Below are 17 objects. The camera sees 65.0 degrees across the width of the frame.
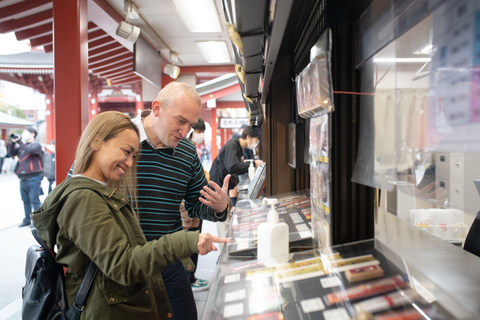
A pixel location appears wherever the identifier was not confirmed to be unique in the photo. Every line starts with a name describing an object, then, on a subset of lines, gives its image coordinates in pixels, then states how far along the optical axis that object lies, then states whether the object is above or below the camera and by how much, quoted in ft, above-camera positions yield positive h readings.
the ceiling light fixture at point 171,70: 20.89 +4.27
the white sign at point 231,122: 53.11 +3.51
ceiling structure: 13.21 +5.22
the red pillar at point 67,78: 10.64 +1.97
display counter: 2.92 -1.26
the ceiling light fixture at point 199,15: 12.87 +4.97
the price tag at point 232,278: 4.01 -1.42
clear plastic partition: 2.01 +0.24
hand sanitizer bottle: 4.49 -1.09
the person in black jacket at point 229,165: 14.24 -0.70
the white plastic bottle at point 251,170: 16.36 -1.02
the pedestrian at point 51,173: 24.64 -1.67
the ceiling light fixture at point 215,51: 19.21 +5.31
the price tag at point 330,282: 3.38 -1.24
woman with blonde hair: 3.78 -0.91
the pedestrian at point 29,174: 20.76 -1.46
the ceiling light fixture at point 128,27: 13.71 +4.43
